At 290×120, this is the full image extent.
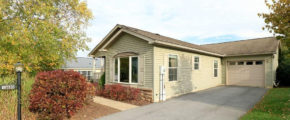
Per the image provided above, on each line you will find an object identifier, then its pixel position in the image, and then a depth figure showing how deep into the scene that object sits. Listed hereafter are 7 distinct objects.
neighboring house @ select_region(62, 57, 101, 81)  24.74
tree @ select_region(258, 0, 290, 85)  6.12
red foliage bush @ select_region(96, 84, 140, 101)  7.95
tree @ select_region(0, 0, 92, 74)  6.54
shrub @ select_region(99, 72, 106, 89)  11.81
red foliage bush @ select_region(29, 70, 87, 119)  4.86
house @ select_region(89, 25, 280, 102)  8.05
